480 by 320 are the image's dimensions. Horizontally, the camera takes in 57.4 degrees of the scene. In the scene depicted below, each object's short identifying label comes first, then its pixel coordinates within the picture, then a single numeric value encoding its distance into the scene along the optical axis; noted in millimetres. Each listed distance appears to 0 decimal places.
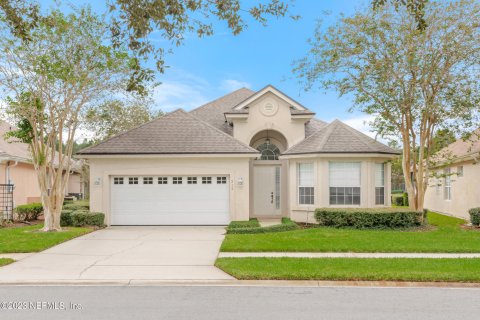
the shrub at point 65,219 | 17859
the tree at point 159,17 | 8648
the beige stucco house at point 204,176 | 18562
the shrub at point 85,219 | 17700
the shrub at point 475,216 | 17672
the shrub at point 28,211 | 20156
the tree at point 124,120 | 32344
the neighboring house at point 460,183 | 20541
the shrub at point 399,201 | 33125
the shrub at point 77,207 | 19923
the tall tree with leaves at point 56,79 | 15352
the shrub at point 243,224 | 16672
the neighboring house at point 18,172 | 21375
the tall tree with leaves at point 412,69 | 16844
